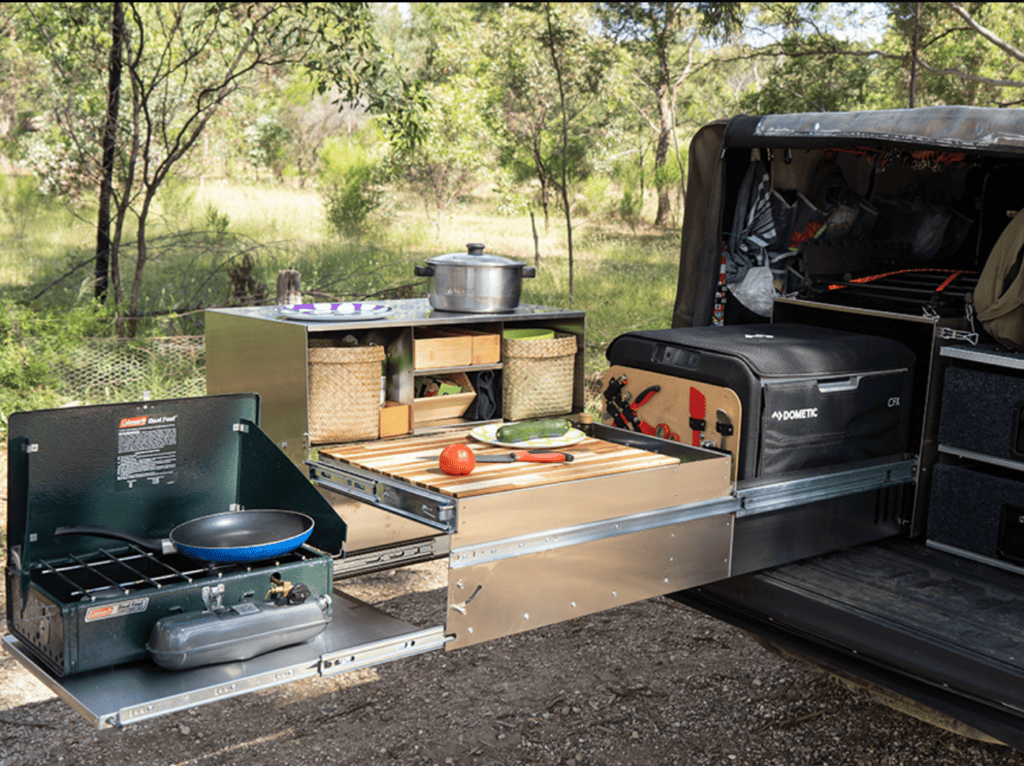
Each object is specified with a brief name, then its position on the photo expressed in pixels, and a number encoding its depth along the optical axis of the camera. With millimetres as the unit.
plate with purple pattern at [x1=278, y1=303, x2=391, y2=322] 3492
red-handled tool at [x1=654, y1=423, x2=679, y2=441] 3279
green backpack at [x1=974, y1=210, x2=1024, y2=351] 3287
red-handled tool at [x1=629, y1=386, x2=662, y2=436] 3352
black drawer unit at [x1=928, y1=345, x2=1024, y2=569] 3209
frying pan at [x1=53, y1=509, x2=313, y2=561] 2303
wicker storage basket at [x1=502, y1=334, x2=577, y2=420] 3824
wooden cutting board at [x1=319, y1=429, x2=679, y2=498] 2535
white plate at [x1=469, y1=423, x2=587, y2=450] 2994
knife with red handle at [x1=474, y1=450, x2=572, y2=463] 2789
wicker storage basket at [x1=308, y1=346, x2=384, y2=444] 3379
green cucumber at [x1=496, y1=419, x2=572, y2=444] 3006
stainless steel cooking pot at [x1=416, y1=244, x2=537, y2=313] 3682
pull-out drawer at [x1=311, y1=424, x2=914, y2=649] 2377
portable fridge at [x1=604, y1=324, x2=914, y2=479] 3051
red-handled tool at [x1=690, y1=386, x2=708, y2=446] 3150
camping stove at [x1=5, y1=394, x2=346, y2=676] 2078
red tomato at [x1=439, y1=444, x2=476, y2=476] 2605
